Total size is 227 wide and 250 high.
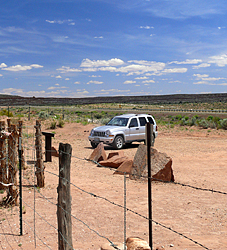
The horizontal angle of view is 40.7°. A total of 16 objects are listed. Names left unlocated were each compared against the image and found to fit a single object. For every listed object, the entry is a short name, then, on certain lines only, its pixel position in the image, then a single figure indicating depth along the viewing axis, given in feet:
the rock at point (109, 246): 15.08
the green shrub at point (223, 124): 88.69
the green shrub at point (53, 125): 85.61
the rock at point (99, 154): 42.45
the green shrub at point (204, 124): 91.86
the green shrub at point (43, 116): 110.52
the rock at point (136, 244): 15.17
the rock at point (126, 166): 34.94
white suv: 53.11
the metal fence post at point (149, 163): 15.96
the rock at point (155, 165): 31.22
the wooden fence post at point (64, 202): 12.87
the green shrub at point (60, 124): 88.38
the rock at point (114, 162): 39.37
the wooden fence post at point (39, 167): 29.22
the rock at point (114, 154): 43.21
